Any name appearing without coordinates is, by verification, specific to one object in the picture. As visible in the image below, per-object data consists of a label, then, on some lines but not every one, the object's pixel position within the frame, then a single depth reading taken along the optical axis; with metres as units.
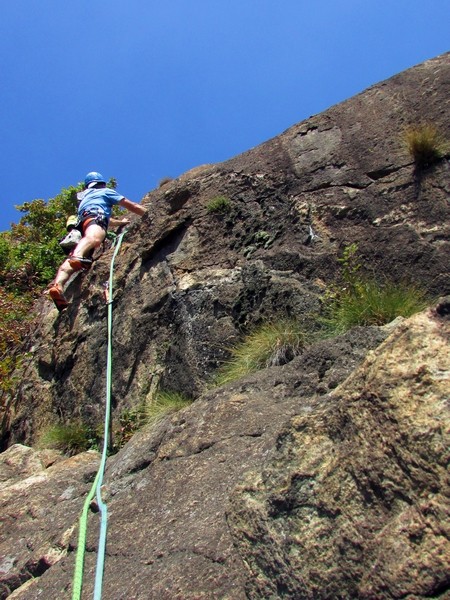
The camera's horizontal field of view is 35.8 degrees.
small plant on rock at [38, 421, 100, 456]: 7.03
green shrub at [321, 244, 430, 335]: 5.48
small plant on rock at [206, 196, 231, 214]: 7.50
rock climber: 8.41
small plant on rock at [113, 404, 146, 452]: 6.49
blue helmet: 9.35
